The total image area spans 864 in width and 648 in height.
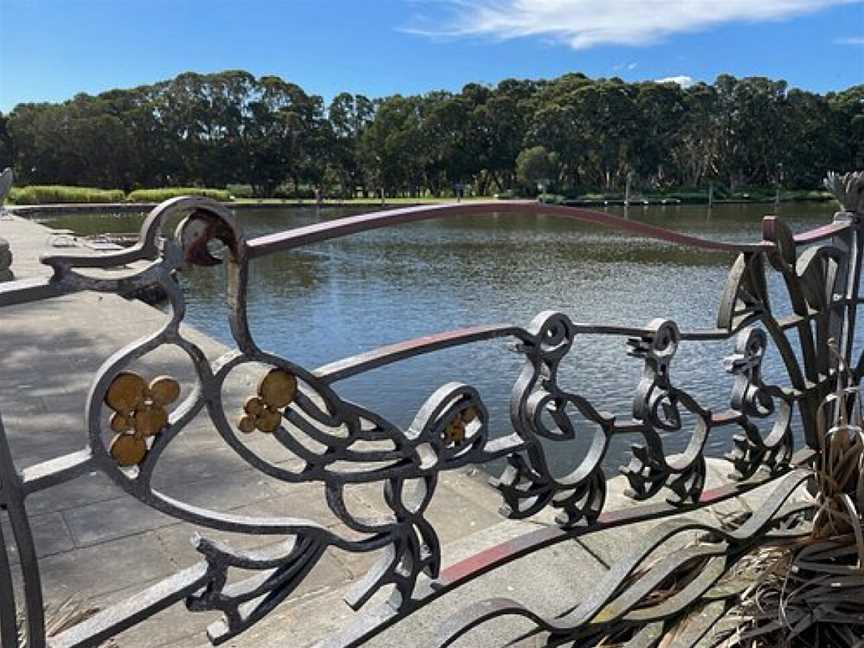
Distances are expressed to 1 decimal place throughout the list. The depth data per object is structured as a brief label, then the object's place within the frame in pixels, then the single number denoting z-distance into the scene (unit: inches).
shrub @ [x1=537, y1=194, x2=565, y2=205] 1585.5
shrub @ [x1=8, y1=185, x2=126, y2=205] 1284.4
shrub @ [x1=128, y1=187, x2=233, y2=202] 1357.2
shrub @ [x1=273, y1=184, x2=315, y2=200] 1822.8
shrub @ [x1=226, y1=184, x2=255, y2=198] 1761.8
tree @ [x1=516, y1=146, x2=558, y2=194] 1636.3
